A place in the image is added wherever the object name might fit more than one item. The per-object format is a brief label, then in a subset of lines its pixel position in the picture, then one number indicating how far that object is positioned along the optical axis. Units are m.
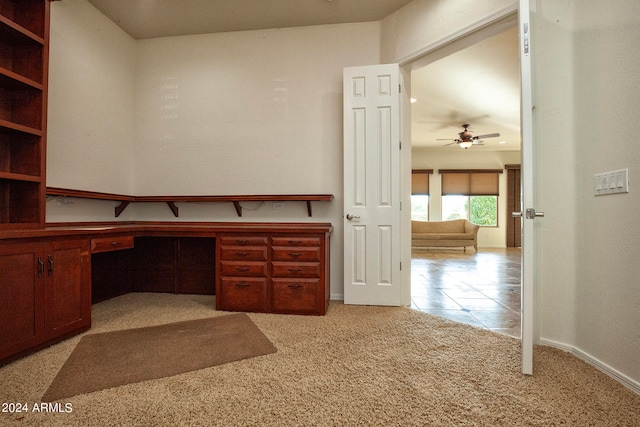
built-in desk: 1.85
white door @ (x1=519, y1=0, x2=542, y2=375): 1.67
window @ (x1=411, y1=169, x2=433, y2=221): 9.23
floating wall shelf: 3.21
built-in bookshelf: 2.19
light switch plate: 1.63
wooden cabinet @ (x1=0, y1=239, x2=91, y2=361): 1.77
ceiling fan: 6.79
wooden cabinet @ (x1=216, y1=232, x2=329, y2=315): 2.76
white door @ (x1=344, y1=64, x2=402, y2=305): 3.00
